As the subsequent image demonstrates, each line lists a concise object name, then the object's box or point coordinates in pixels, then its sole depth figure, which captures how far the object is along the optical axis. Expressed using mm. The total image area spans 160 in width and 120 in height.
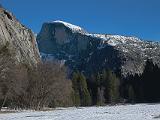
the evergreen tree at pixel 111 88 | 148875
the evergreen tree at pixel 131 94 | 144325
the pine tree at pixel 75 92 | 132350
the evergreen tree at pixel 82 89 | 140250
